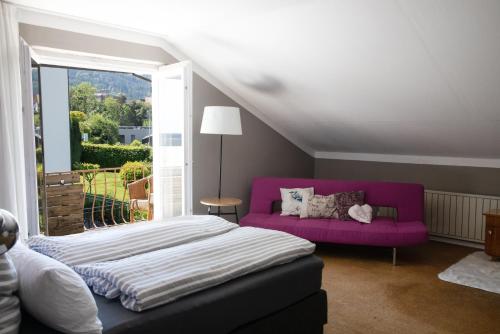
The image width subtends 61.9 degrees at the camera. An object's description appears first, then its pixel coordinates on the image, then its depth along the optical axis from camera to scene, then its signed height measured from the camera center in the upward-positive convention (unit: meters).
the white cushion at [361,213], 4.45 -0.84
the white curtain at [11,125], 3.16 +0.06
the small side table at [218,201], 4.30 -0.71
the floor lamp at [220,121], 4.22 +0.13
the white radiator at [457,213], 4.73 -0.93
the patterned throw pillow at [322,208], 4.63 -0.82
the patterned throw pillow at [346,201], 4.57 -0.73
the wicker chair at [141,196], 5.62 -0.85
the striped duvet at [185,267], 1.79 -0.65
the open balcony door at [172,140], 4.19 -0.07
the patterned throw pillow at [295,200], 4.73 -0.75
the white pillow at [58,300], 1.49 -0.60
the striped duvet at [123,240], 2.14 -0.60
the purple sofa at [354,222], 4.14 -0.93
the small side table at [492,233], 4.07 -0.97
